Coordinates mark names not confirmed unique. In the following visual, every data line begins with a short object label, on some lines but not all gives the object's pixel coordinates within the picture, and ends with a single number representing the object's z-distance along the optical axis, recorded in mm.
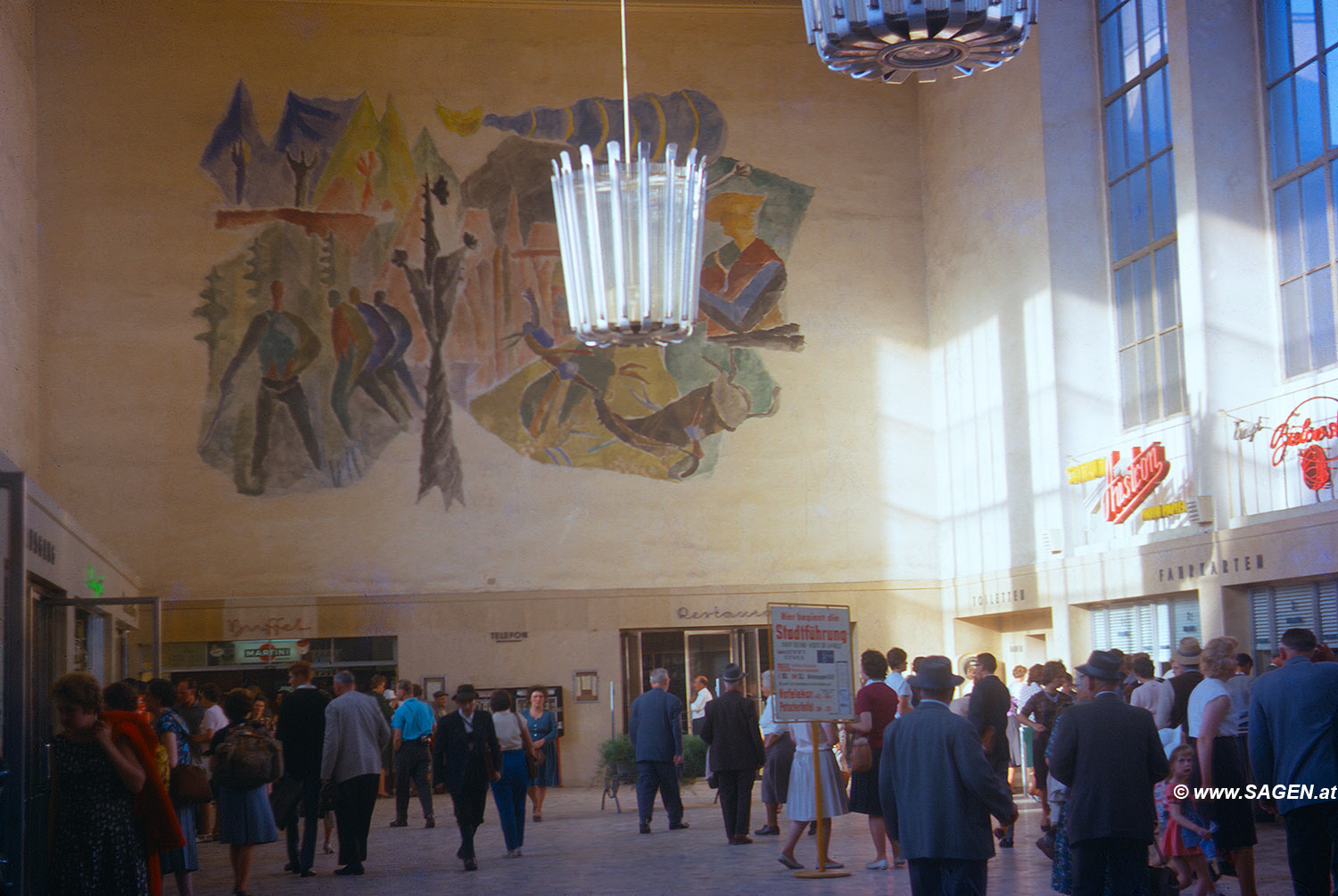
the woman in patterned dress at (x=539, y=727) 16953
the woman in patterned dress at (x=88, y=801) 6785
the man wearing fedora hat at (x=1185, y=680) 11883
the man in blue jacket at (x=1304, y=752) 7109
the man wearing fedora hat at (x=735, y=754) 13547
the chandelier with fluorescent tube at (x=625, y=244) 13000
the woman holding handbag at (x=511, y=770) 13453
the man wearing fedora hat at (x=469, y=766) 12641
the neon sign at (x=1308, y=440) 15477
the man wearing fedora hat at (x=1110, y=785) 7109
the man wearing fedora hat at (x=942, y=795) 6734
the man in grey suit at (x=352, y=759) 12234
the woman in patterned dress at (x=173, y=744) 10039
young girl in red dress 8600
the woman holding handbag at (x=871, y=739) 10938
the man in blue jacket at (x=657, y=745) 14766
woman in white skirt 11578
